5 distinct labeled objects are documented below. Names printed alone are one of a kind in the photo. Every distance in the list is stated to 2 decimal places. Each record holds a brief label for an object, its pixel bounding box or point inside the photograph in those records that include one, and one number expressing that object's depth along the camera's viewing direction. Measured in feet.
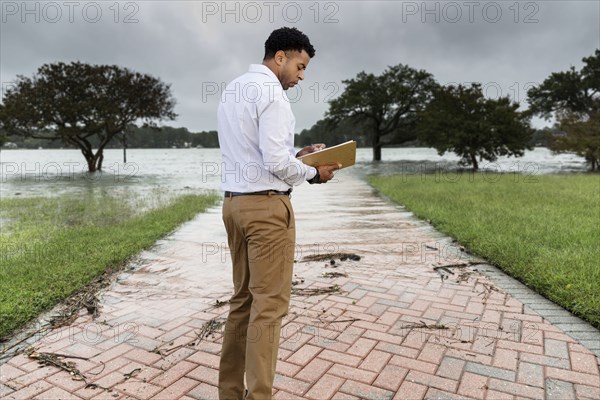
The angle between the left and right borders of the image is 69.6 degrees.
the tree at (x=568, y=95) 89.71
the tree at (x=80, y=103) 102.89
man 6.53
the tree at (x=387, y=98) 147.43
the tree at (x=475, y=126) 92.07
